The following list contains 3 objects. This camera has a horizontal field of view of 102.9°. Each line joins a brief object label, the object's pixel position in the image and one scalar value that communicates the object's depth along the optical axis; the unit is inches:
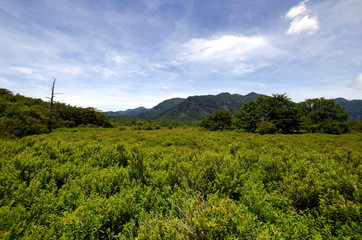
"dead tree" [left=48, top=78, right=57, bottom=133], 927.0
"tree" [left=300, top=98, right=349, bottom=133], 1284.4
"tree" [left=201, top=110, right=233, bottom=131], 2225.6
